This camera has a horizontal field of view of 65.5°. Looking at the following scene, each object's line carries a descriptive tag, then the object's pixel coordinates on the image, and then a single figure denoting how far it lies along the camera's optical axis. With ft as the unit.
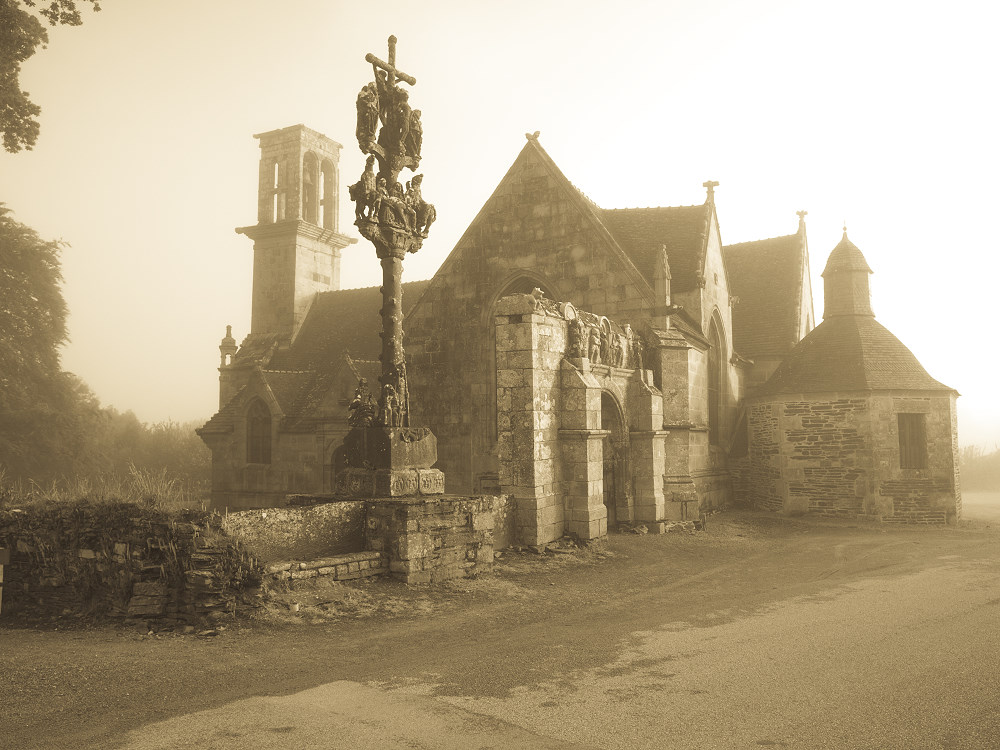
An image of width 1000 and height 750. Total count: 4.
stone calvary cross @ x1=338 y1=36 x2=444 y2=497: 29.66
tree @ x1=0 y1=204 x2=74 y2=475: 79.56
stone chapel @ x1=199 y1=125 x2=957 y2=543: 39.01
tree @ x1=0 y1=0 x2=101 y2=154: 47.65
